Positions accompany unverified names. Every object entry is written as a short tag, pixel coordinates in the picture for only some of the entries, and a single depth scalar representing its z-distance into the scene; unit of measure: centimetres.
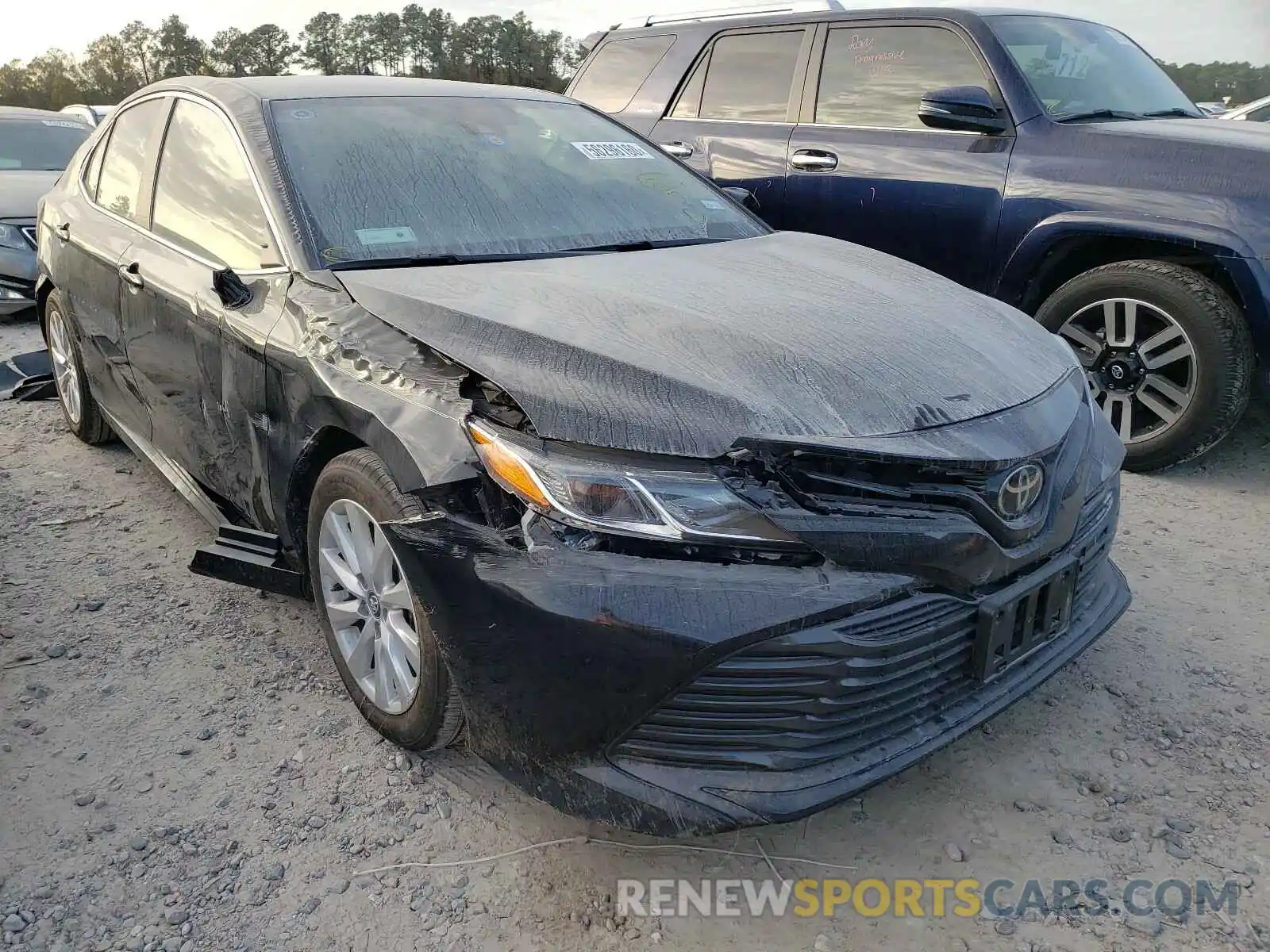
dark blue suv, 389
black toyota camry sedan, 177
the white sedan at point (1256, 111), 912
